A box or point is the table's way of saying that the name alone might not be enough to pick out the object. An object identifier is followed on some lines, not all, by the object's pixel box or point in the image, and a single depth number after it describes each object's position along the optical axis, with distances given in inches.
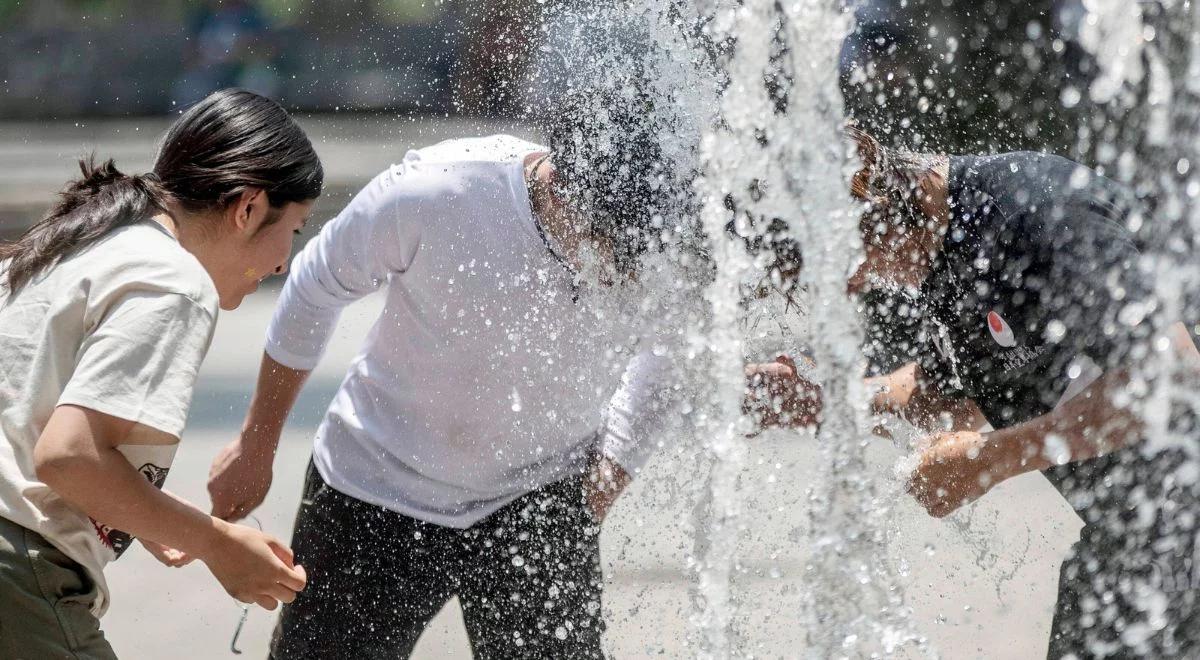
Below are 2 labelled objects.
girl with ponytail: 303.1
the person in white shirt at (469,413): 317.5
